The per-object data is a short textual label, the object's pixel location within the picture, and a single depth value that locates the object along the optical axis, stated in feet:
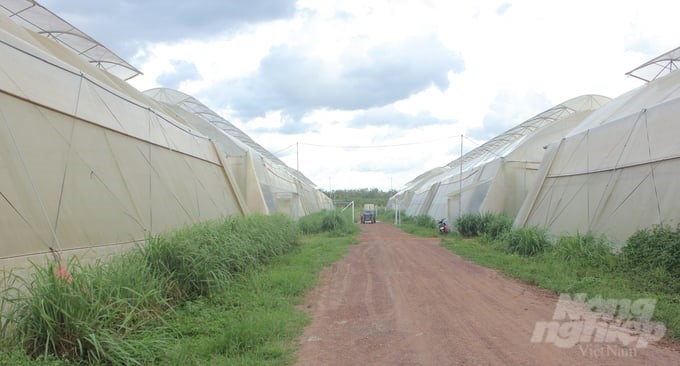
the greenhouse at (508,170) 71.00
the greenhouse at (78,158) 20.54
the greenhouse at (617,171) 33.53
